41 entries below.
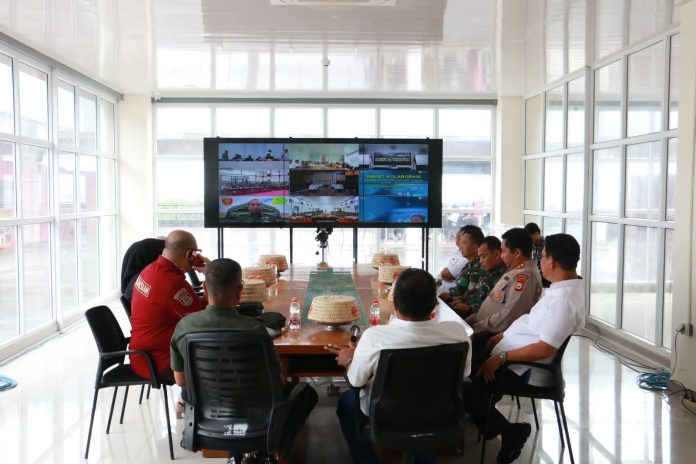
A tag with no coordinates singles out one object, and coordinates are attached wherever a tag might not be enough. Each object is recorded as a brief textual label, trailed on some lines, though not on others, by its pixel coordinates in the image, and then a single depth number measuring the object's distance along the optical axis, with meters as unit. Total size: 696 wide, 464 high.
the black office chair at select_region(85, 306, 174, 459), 3.17
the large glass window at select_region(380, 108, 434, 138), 9.41
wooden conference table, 2.72
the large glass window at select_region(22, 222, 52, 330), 6.15
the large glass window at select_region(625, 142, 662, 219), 5.52
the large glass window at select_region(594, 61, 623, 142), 6.20
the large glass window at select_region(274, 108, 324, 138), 9.31
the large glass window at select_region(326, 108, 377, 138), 9.36
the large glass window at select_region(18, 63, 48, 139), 5.95
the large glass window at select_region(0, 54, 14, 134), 5.57
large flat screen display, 7.12
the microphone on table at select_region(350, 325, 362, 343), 2.74
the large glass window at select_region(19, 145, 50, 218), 6.03
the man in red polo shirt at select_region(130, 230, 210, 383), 3.12
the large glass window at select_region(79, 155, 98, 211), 7.71
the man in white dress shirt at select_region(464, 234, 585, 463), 2.87
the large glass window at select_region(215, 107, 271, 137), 9.27
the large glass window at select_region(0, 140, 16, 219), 5.58
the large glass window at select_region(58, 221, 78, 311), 7.05
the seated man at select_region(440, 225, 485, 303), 4.53
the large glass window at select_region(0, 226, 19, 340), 5.63
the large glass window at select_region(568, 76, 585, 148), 6.97
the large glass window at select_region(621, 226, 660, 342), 5.59
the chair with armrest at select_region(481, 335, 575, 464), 2.95
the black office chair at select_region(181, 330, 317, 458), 2.26
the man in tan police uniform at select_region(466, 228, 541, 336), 3.48
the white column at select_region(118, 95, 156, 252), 8.86
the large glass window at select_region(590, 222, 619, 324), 6.32
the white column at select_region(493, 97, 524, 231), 9.12
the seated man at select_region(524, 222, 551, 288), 5.89
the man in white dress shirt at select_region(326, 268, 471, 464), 2.26
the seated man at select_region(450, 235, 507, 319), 4.17
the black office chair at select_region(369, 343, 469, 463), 2.18
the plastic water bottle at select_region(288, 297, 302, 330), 3.00
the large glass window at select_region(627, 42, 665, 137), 5.40
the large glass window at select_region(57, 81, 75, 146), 6.98
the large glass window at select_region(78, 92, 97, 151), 7.69
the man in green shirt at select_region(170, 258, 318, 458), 2.41
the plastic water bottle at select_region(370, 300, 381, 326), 3.09
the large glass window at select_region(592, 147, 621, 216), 6.27
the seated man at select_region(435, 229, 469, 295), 5.04
